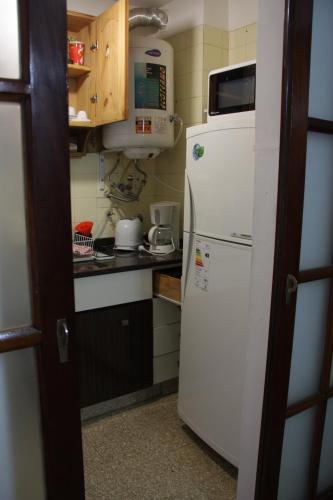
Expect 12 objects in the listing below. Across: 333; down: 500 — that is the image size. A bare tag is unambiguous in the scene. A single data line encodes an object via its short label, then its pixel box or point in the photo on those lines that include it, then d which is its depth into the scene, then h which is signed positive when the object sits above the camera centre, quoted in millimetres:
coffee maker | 2576 -345
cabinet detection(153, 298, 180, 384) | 2531 -1040
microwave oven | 1852 +397
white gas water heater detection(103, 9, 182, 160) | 2461 +486
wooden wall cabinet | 2268 +612
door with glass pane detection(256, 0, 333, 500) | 1178 -330
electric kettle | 2654 -400
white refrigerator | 1767 -471
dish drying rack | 2408 -449
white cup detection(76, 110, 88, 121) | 2490 +339
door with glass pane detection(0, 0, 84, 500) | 861 -213
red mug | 2473 +725
